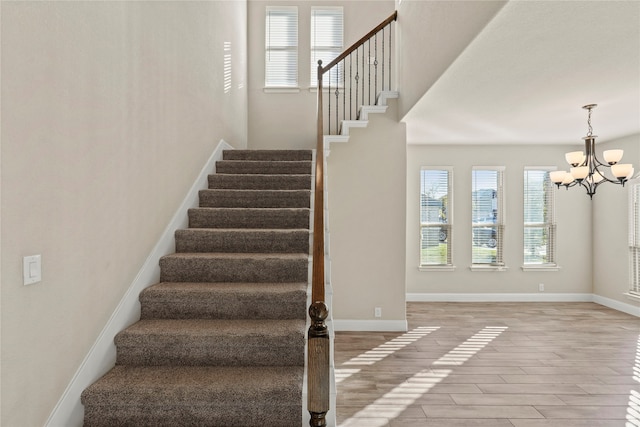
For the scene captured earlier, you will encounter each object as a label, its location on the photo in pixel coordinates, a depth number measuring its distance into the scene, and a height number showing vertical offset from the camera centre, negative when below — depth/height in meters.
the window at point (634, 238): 6.03 -0.32
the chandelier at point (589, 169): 4.14 +0.51
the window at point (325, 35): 6.22 +2.78
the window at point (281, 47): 6.24 +2.60
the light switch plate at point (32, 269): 1.66 -0.22
